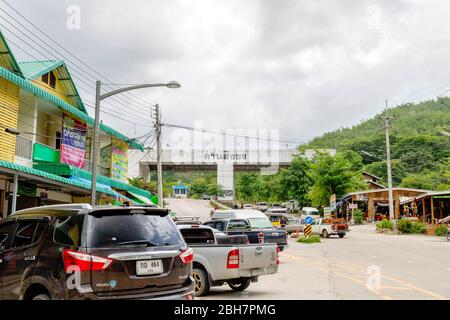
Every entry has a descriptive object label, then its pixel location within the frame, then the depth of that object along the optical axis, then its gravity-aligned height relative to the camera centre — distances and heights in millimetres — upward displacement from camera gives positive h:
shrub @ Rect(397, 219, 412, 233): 39288 -1039
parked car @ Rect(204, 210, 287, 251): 17438 -519
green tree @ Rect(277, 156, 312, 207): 64250 +4909
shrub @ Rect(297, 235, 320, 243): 30105 -1699
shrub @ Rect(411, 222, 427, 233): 38209 -1109
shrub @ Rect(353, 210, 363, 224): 55469 -363
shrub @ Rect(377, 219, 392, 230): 40719 -915
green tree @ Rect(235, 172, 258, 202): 92688 +5686
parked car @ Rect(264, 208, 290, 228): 38388 -351
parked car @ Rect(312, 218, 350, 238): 35125 -1027
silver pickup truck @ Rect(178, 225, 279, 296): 9625 -1067
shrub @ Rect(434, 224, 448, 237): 35000 -1267
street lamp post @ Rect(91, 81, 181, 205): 15609 +4168
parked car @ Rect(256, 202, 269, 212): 76600 +1474
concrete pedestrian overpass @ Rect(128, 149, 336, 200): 65688 +8156
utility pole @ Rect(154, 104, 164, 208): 29766 +4991
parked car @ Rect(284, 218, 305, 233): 37844 -1009
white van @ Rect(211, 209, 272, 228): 19430 -98
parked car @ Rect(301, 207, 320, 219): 54781 +248
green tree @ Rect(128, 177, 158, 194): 48031 +3255
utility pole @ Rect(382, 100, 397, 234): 38856 +1901
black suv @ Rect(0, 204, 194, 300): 5352 -535
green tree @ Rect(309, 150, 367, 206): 53438 +4426
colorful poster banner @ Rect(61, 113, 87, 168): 21469 +3615
